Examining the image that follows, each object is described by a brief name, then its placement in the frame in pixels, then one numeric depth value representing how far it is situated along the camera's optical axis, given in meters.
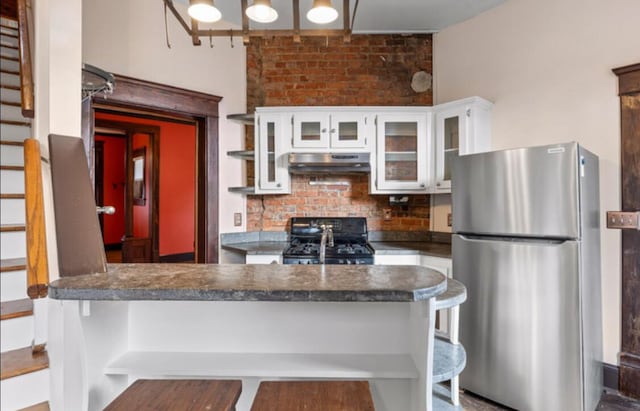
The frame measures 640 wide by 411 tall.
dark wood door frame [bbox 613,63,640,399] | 2.21
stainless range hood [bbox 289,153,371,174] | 2.95
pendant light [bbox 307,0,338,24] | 1.56
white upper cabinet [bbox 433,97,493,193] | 2.81
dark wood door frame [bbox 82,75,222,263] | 2.95
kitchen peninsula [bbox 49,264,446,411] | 0.96
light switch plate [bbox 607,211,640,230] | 2.20
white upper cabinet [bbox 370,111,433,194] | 3.08
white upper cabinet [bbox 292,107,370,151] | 3.09
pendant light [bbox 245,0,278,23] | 1.59
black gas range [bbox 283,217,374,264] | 3.06
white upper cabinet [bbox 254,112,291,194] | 3.10
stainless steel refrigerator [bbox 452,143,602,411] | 1.89
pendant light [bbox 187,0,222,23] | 1.54
